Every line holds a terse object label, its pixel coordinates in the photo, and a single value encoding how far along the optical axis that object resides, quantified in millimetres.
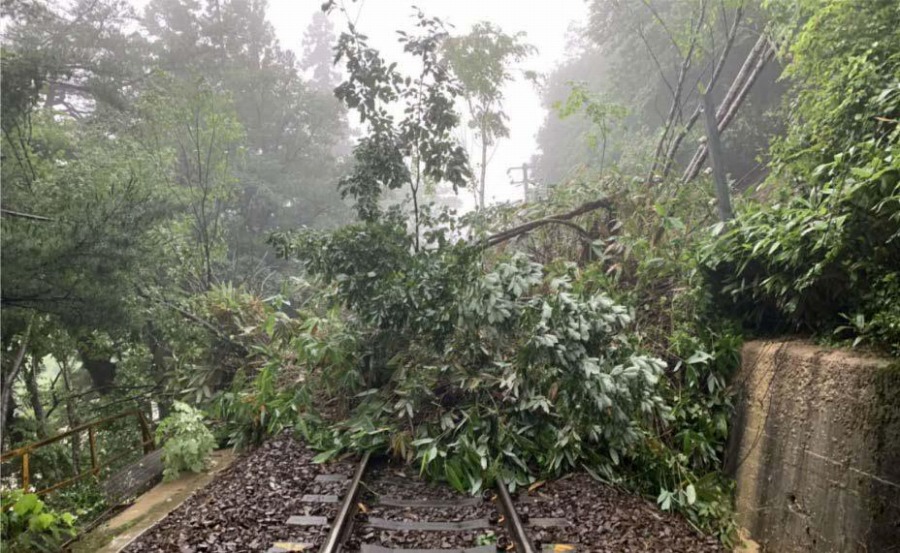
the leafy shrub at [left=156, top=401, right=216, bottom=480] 5941
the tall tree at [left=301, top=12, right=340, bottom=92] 32094
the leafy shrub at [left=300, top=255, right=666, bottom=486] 5012
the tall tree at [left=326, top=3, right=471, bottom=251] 7199
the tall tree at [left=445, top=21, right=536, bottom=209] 15102
